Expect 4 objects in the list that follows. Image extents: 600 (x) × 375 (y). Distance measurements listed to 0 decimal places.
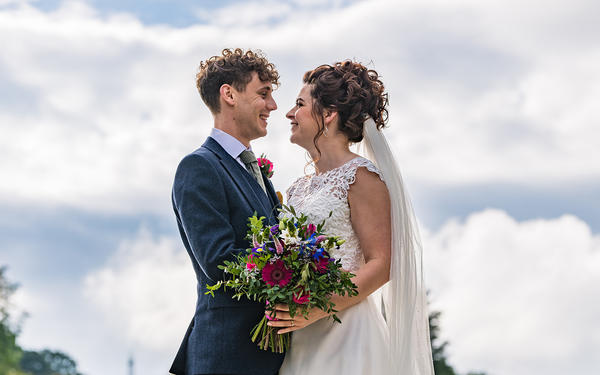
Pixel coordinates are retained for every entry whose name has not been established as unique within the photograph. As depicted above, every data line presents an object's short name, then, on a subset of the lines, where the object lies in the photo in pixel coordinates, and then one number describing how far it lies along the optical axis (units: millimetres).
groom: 5715
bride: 6031
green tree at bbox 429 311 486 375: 43000
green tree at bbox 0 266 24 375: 60597
